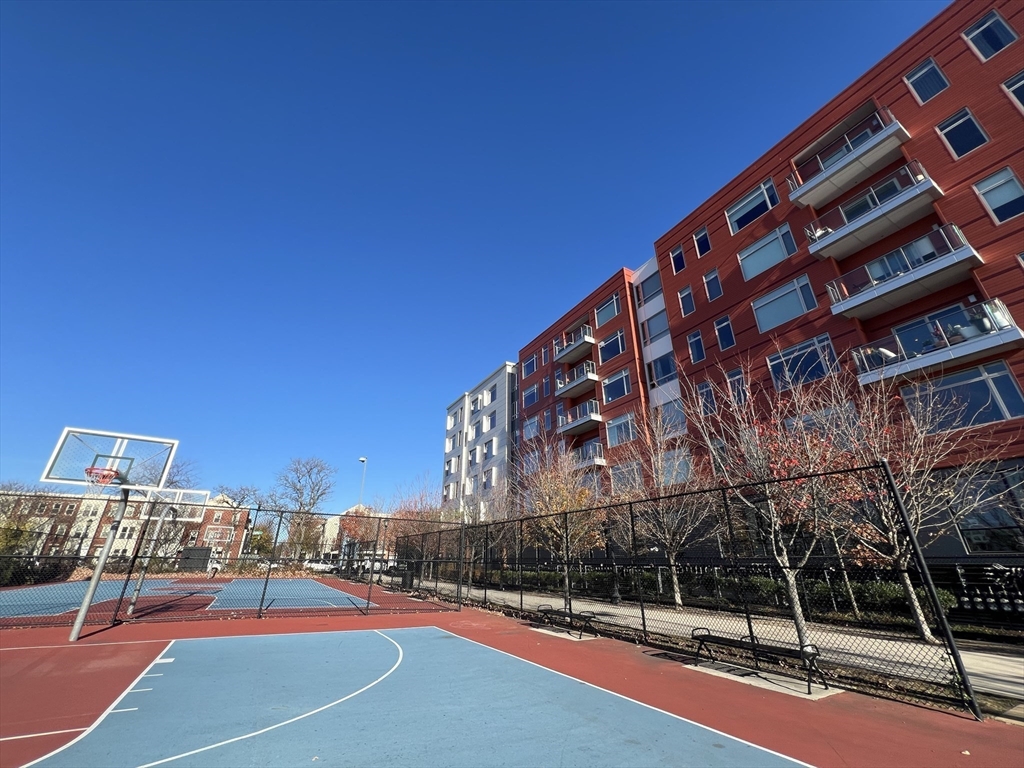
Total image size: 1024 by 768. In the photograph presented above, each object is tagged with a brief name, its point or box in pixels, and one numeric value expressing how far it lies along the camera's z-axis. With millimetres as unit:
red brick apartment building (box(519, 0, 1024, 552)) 14523
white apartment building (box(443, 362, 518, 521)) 42031
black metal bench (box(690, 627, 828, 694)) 7485
